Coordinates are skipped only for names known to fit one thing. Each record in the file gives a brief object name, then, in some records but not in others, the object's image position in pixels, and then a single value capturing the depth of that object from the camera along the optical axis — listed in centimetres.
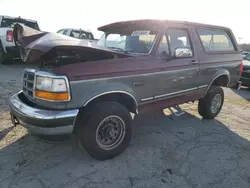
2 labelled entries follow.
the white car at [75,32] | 1176
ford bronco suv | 250
